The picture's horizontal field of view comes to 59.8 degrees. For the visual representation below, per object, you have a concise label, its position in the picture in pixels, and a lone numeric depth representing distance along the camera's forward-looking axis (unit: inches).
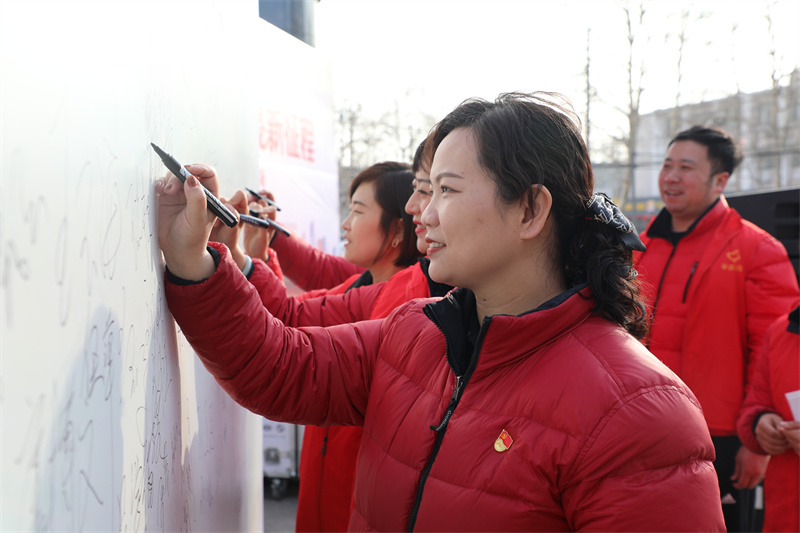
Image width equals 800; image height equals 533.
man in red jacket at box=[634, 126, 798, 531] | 126.3
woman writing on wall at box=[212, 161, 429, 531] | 83.8
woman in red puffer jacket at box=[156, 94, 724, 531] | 44.7
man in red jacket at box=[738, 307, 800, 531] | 102.8
